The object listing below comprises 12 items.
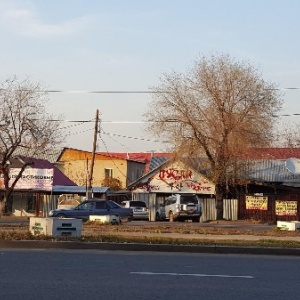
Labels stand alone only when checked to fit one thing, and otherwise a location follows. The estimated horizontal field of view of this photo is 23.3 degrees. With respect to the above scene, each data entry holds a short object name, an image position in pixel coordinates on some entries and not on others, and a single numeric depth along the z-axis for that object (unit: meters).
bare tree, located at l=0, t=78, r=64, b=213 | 54.22
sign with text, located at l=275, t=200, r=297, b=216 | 47.38
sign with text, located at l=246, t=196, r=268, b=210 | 47.94
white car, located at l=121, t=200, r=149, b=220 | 50.94
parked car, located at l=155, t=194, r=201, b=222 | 45.72
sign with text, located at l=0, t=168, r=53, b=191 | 58.75
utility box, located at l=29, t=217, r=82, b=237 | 21.38
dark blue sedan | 38.94
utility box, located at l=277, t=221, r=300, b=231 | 30.19
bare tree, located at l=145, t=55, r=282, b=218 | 49.41
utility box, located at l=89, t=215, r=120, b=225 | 34.88
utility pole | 53.34
